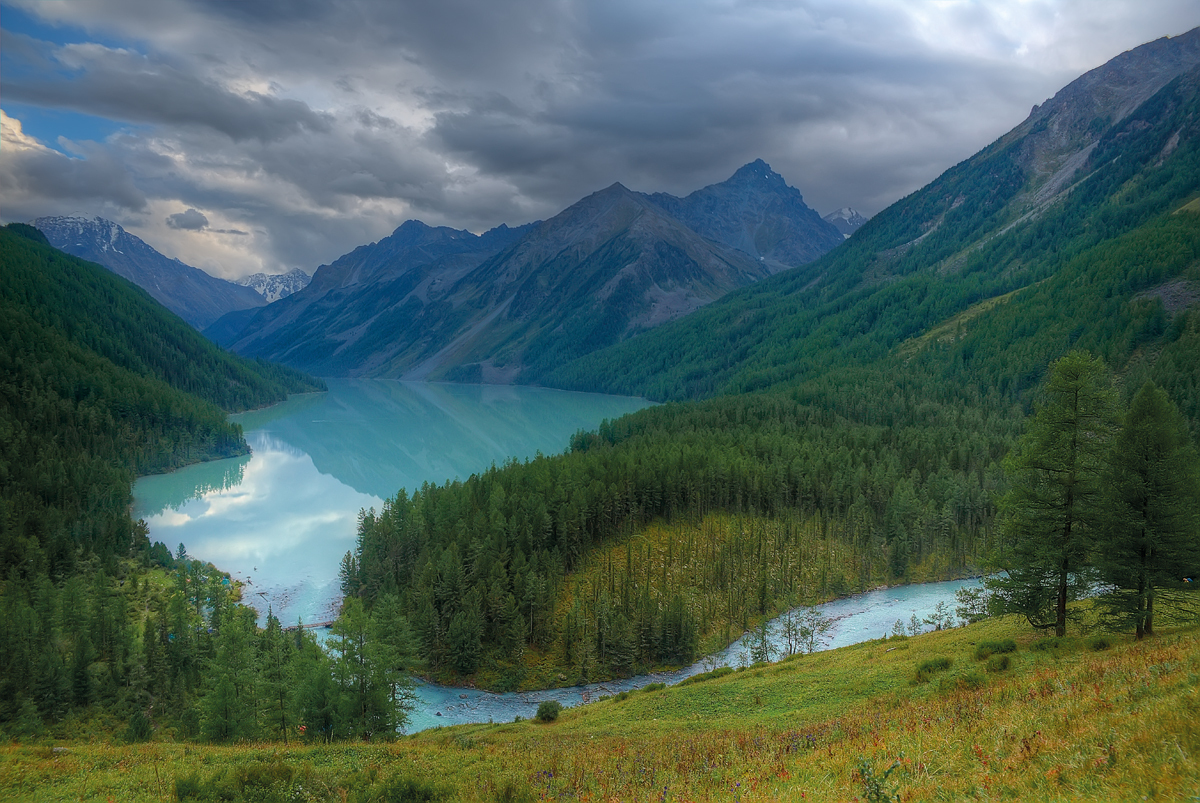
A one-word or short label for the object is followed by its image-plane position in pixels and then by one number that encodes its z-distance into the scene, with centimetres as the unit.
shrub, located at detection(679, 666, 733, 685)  4792
